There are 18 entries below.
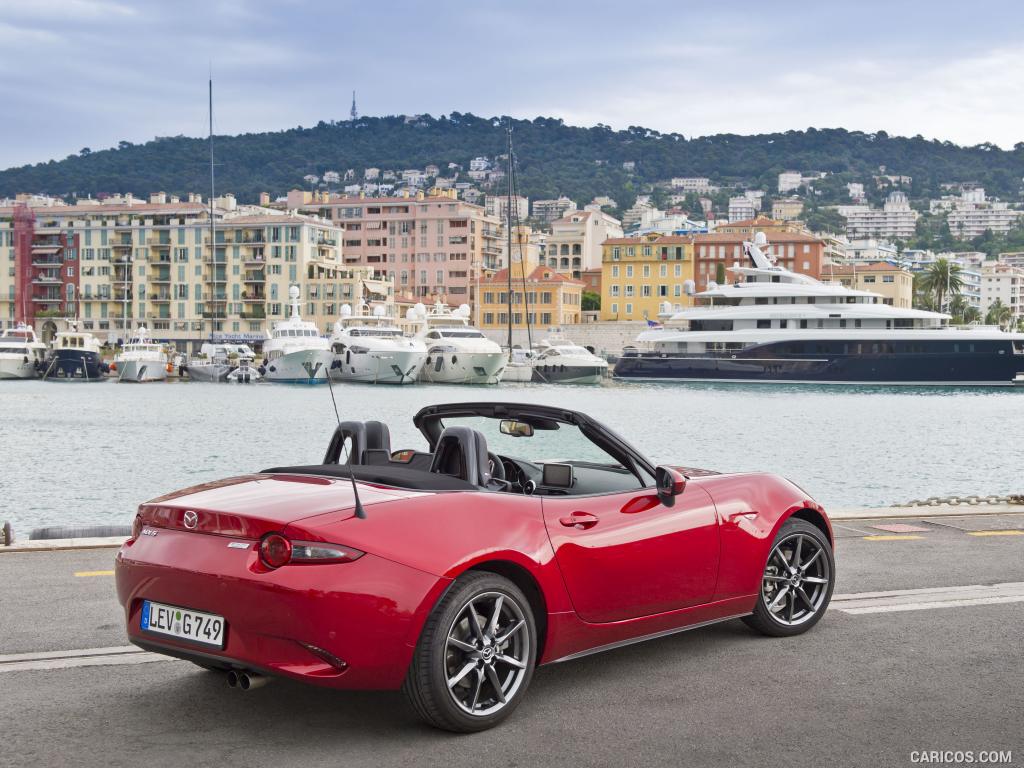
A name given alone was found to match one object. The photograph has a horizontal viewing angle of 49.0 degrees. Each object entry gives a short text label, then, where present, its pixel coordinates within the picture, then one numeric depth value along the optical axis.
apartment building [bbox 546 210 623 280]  170.62
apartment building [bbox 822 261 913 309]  145.50
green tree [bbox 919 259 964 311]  136.25
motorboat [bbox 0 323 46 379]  96.81
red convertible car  4.32
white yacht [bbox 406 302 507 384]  86.50
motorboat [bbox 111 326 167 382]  94.88
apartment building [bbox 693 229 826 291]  136.25
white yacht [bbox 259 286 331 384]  89.69
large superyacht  77.00
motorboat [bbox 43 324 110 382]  96.81
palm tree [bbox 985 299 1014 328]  176.91
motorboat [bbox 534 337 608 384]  90.31
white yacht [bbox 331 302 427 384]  85.19
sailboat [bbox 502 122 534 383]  92.94
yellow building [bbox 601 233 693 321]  132.50
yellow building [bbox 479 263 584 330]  130.50
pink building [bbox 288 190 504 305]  146.62
